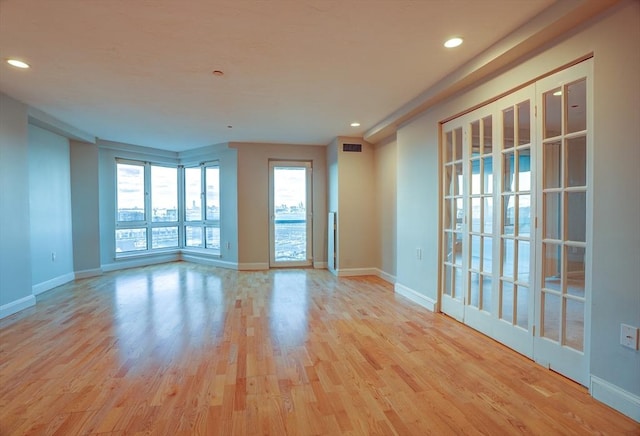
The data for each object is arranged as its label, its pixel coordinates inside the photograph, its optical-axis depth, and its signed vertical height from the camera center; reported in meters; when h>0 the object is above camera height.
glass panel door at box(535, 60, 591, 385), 2.08 -0.09
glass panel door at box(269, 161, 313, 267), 6.56 -0.10
